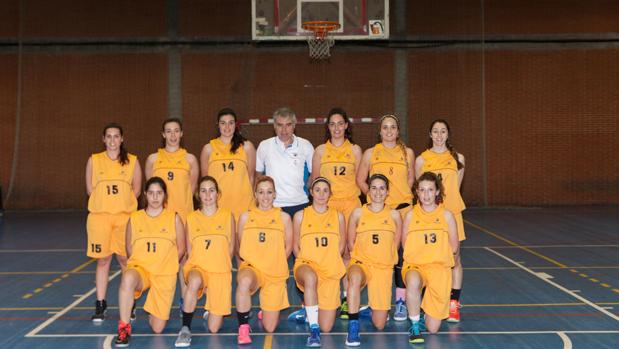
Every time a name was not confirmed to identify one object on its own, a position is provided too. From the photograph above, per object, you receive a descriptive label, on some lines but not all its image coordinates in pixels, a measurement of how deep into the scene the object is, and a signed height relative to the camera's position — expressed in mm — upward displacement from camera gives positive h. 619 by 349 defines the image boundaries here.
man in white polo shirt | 5773 +245
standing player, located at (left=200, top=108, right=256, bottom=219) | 5797 +178
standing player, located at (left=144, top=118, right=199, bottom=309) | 5762 +186
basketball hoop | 13250 +3114
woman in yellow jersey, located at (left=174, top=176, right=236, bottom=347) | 5059 -460
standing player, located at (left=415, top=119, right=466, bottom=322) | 5578 +195
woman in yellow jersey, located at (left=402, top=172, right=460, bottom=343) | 5090 -414
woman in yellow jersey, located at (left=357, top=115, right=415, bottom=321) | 5652 +207
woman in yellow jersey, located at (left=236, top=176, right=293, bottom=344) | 5121 -420
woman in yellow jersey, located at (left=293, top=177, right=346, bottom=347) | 5133 -425
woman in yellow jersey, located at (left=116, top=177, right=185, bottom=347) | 5062 -427
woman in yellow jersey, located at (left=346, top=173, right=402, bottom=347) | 5164 -403
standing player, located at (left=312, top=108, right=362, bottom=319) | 5789 +219
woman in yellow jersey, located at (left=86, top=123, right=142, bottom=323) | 5590 -90
